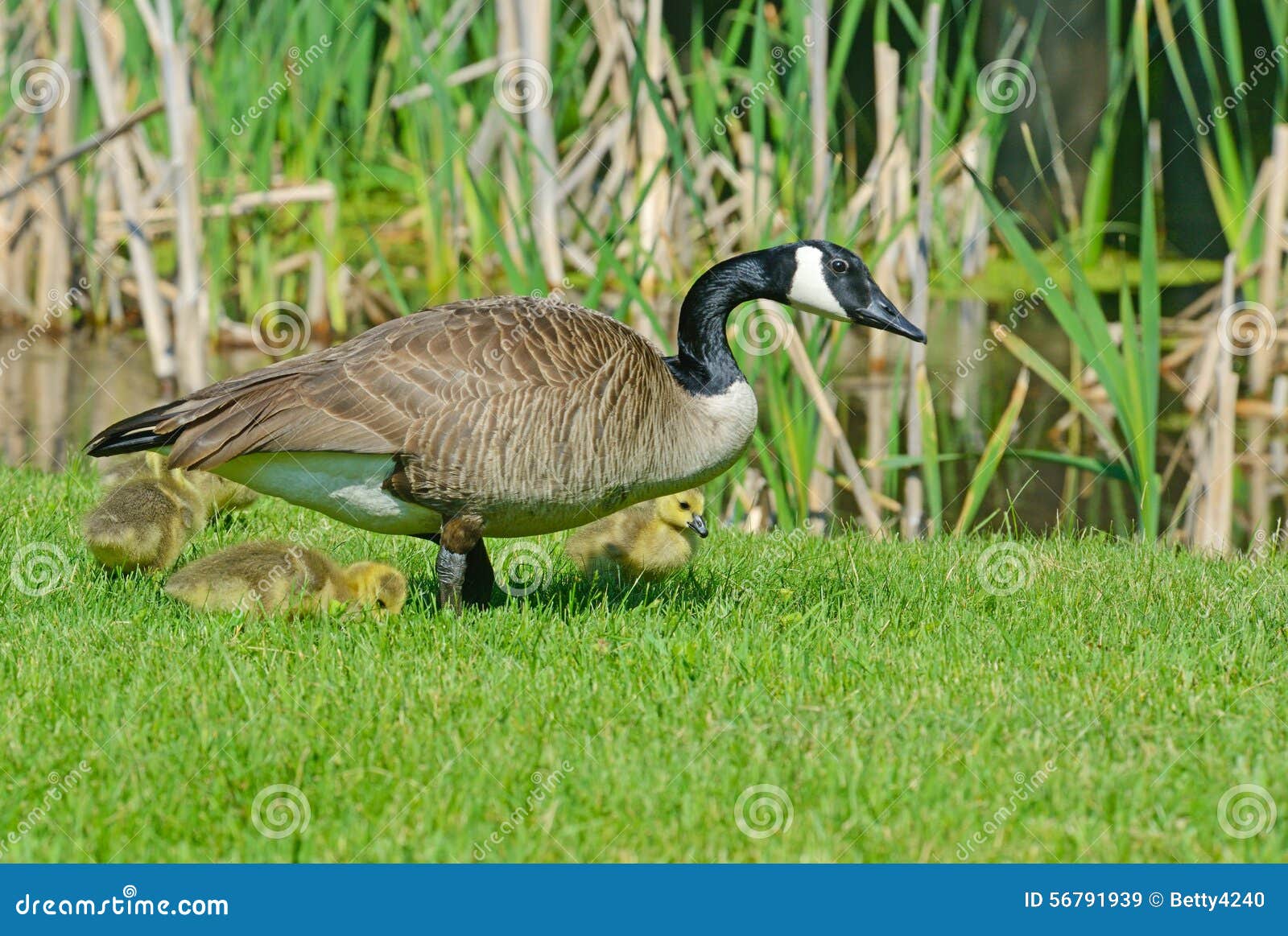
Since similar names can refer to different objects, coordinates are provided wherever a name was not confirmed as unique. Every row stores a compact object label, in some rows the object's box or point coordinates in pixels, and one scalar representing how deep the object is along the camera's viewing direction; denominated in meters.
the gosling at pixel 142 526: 11.34
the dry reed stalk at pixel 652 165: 17.47
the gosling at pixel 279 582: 10.51
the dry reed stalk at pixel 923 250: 16.12
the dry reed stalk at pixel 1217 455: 16.16
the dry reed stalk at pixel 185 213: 18.23
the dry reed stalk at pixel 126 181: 18.69
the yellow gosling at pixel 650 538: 11.88
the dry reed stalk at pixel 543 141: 17.37
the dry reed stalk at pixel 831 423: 14.88
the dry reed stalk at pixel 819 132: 15.54
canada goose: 10.16
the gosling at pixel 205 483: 12.93
